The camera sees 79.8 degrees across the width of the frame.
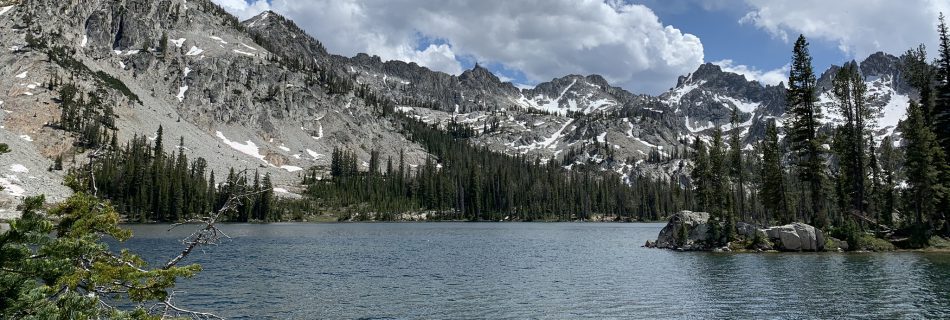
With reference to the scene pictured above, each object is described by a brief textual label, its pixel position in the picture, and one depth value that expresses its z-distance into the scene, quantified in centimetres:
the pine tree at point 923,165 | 6300
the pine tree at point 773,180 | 7762
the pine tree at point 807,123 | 6988
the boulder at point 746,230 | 6856
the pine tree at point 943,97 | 6600
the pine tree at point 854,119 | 6994
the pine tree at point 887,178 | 7788
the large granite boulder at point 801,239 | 6375
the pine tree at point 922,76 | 7075
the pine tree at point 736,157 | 8281
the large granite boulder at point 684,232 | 7206
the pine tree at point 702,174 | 8219
